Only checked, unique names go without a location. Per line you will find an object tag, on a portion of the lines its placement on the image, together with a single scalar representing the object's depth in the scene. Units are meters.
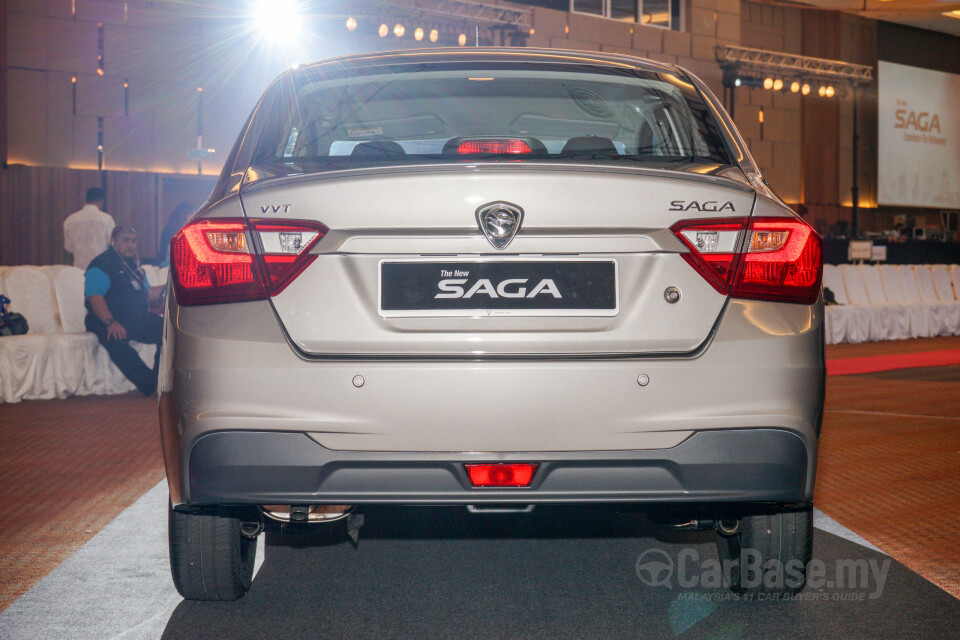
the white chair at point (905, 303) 14.07
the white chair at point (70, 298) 8.26
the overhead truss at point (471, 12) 16.20
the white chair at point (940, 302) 14.64
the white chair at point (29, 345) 7.50
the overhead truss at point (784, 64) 21.05
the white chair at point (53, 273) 8.23
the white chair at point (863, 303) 13.35
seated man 7.89
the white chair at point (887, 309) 13.64
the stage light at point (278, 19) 17.50
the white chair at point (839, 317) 12.90
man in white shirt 13.52
